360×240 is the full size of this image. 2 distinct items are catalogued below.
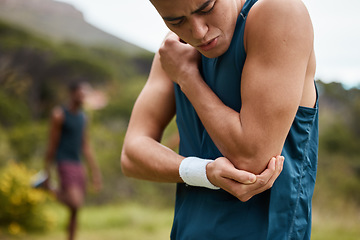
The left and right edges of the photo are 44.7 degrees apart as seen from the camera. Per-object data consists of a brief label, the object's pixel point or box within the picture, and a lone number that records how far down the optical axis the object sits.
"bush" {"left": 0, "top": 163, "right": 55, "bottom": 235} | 6.04
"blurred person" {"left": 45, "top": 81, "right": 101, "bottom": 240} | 5.22
